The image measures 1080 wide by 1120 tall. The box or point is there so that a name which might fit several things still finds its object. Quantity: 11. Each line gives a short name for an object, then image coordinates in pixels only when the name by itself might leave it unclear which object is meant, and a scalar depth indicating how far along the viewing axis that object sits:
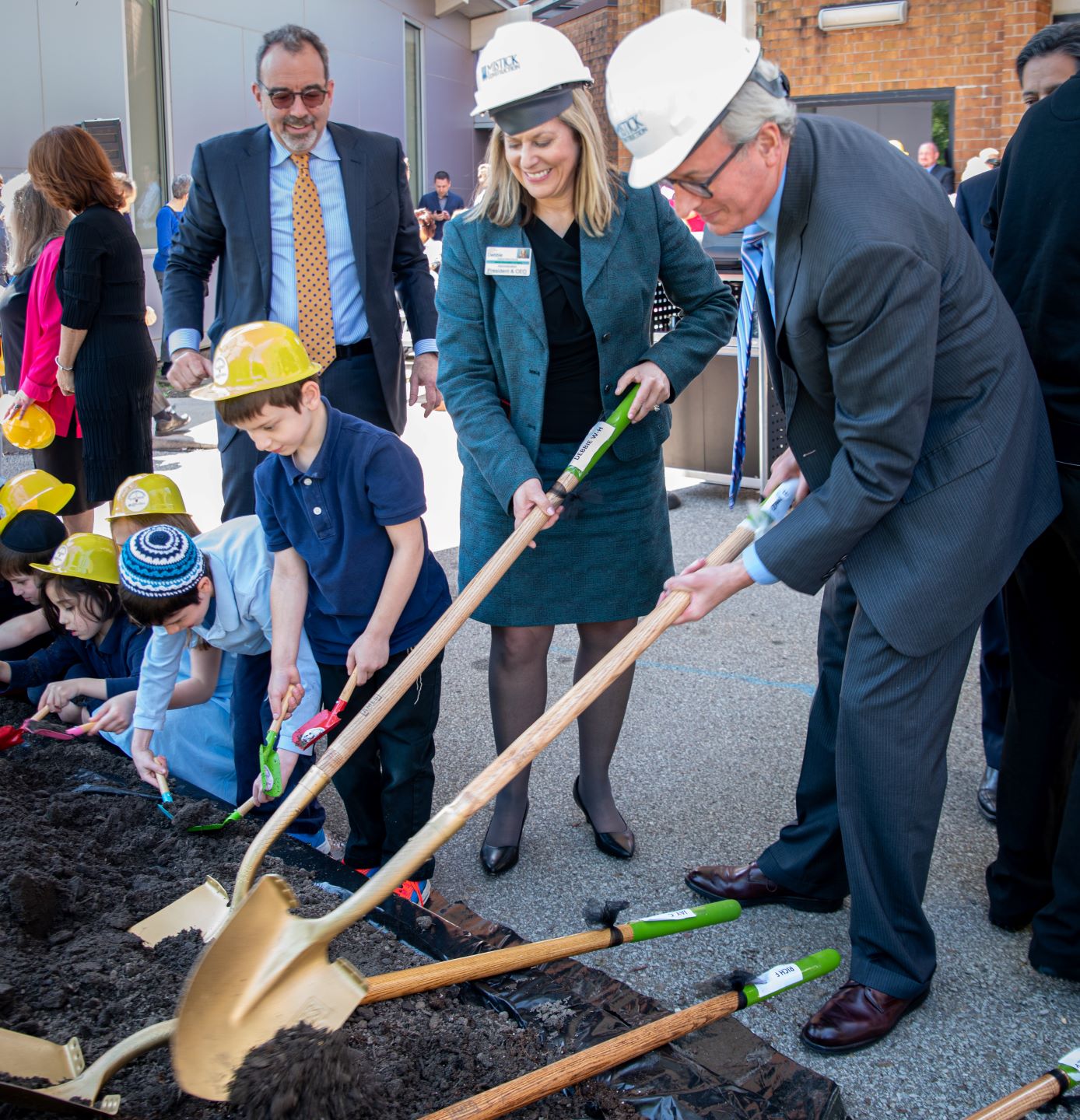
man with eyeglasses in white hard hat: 1.97
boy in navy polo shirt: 2.69
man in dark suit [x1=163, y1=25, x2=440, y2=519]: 3.55
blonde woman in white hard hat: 2.81
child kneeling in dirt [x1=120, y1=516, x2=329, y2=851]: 2.82
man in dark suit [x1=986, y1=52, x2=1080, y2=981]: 2.40
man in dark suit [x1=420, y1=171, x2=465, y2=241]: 15.84
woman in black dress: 4.61
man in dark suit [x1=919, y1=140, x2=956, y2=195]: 11.84
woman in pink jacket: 4.96
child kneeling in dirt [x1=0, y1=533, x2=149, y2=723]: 3.48
